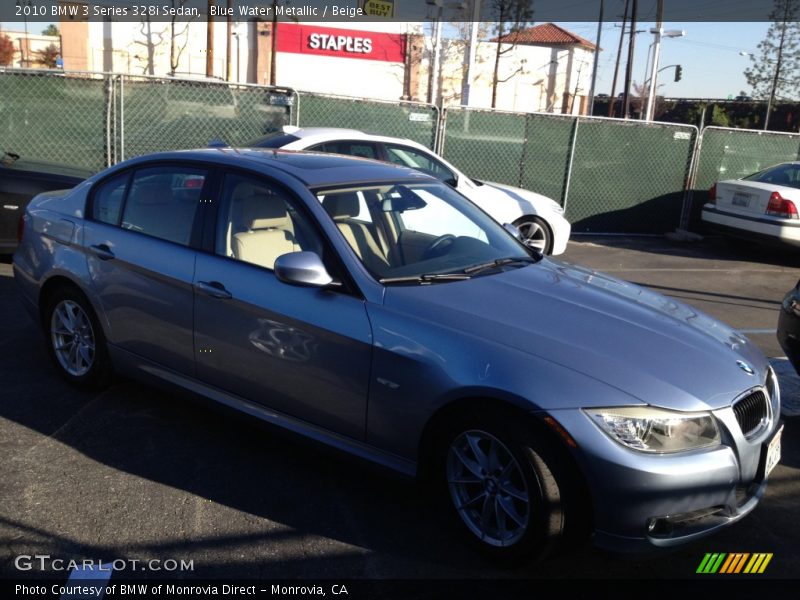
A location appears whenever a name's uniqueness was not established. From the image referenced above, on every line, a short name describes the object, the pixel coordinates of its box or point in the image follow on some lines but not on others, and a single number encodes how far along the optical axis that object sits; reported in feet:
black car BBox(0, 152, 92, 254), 26.12
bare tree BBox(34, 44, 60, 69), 189.78
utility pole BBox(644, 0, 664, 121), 95.72
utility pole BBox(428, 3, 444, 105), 96.27
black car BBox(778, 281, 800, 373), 16.55
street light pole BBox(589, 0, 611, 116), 159.43
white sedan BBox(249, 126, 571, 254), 28.91
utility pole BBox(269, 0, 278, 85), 144.85
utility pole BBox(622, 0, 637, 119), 128.26
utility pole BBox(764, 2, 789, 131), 167.74
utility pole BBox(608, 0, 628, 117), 153.52
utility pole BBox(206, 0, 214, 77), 113.81
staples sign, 173.68
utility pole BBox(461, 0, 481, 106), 67.41
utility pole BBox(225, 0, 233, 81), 146.10
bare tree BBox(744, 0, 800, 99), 164.14
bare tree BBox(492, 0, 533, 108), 149.28
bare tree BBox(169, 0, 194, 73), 143.23
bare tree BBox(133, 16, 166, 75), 155.84
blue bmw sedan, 10.07
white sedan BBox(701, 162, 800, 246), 36.60
